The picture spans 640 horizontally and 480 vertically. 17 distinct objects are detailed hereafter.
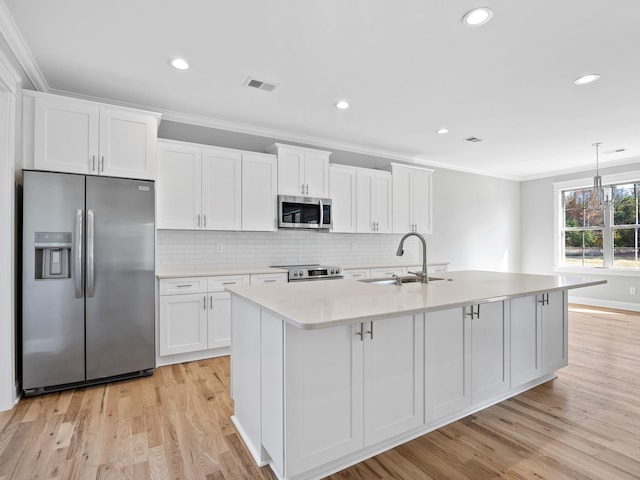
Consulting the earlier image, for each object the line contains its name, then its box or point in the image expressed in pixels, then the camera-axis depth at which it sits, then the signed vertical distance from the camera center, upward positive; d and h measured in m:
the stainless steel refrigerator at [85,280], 2.61 -0.31
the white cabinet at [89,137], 2.72 +0.88
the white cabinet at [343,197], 4.59 +0.60
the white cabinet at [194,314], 3.29 -0.71
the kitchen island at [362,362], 1.60 -0.67
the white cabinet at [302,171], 4.14 +0.88
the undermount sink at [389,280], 2.77 -0.32
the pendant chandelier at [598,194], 4.81 +0.67
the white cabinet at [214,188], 3.51 +0.58
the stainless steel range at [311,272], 3.95 -0.37
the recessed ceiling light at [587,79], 2.90 +1.40
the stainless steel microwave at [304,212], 4.12 +0.36
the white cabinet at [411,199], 5.17 +0.66
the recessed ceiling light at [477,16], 2.07 +1.39
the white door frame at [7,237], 2.42 +0.03
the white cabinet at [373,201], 4.82 +0.58
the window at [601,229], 5.96 +0.23
